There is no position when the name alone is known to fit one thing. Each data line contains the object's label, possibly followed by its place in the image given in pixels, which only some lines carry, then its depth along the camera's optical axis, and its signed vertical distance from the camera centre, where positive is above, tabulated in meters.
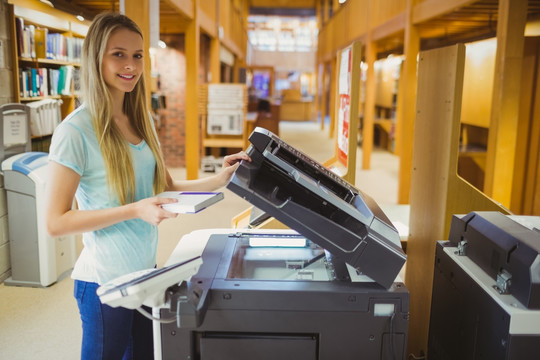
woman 1.39 -0.26
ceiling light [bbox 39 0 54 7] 5.38 +1.02
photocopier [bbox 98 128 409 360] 1.30 -0.53
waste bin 3.83 -1.05
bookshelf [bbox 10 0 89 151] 4.64 +0.44
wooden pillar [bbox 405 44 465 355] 2.16 -0.29
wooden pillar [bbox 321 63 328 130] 17.00 +0.28
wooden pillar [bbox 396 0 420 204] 6.84 -0.01
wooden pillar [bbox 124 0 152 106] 4.69 +0.81
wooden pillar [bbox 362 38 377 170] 9.40 -0.09
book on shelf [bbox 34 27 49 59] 5.16 +0.56
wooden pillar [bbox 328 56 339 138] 13.99 +0.86
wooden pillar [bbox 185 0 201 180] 7.80 -0.28
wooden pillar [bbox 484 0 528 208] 4.17 +0.06
